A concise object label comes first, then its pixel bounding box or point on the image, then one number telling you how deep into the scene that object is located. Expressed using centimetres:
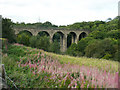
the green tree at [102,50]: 2089
